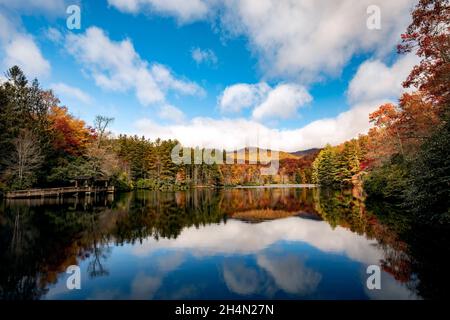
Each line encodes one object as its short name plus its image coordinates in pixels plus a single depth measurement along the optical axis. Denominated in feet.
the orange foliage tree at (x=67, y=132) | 100.76
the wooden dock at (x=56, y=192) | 75.52
